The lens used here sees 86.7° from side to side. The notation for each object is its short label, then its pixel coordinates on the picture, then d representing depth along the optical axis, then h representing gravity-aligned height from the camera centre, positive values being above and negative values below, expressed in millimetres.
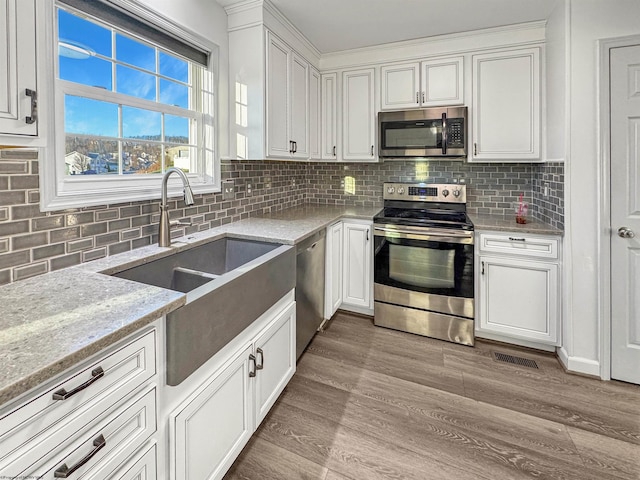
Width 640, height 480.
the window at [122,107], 1510 +659
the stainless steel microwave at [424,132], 2854 +819
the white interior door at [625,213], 2016 +71
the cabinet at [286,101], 2432 +1001
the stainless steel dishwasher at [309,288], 2225 -433
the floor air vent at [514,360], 2393 -969
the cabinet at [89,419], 688 -445
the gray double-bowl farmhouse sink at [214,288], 1106 -265
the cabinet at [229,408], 1146 -726
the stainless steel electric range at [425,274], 2631 -385
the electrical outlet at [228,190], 2467 +282
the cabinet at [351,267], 2938 -359
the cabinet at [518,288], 2408 -461
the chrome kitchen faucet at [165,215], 1717 +72
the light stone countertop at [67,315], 707 -240
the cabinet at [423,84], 2885 +1257
